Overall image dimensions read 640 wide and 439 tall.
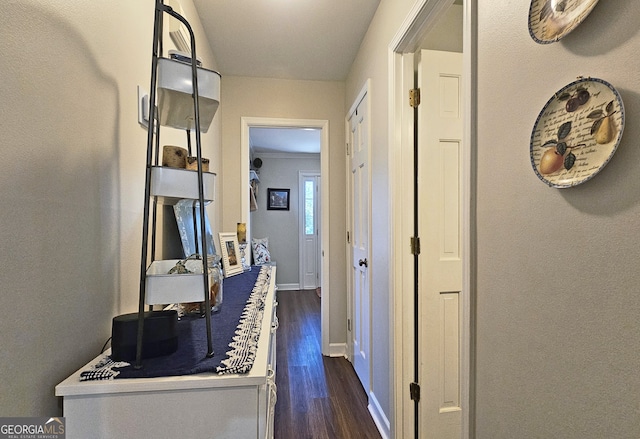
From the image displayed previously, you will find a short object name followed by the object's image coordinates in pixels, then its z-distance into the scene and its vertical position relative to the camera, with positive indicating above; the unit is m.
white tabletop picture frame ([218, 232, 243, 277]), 1.93 -0.19
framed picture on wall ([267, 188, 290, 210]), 5.63 +0.44
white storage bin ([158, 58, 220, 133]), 0.81 +0.35
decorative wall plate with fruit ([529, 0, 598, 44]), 0.63 +0.44
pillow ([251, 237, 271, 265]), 4.93 -0.43
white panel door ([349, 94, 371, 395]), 2.27 -0.13
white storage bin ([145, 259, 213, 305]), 0.76 -0.16
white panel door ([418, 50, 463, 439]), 1.69 -0.07
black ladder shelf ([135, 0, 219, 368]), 0.71 +0.09
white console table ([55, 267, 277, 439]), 0.67 -0.40
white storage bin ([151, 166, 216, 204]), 0.75 +0.10
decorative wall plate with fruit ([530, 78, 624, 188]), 0.57 +0.18
